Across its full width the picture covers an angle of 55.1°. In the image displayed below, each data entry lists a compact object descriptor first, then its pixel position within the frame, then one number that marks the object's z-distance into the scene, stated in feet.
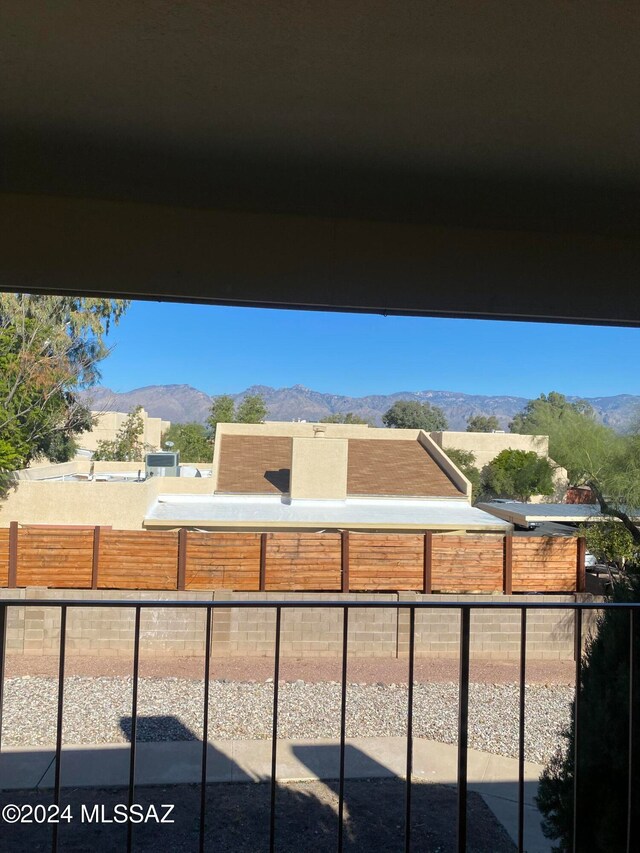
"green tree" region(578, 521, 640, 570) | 22.89
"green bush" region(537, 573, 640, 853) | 4.89
